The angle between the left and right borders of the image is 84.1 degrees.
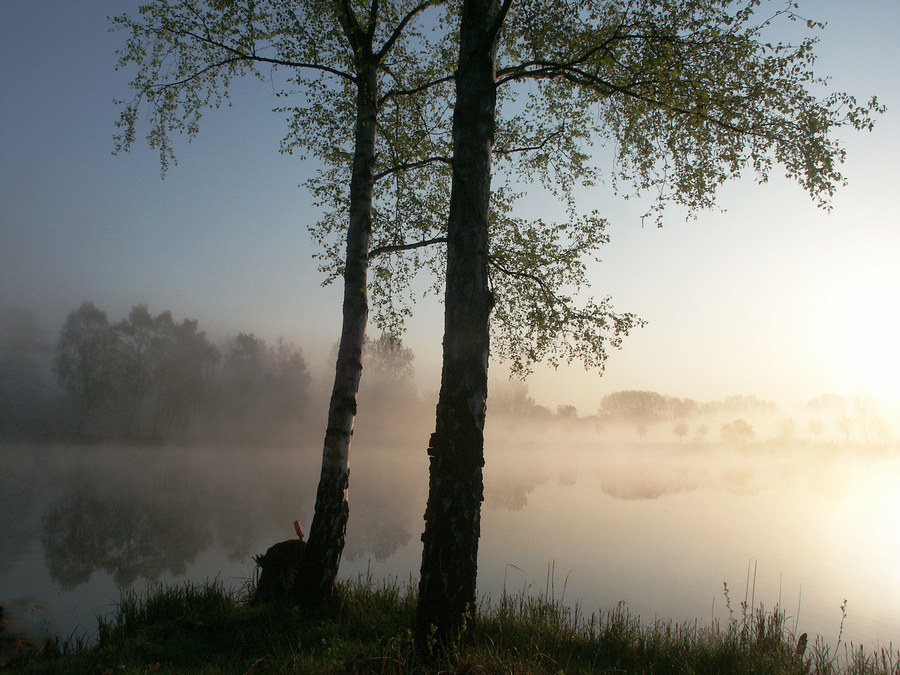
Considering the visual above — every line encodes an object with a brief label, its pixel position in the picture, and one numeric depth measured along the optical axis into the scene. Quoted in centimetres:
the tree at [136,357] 6297
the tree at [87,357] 5994
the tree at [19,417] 8306
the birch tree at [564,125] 503
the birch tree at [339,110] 779
